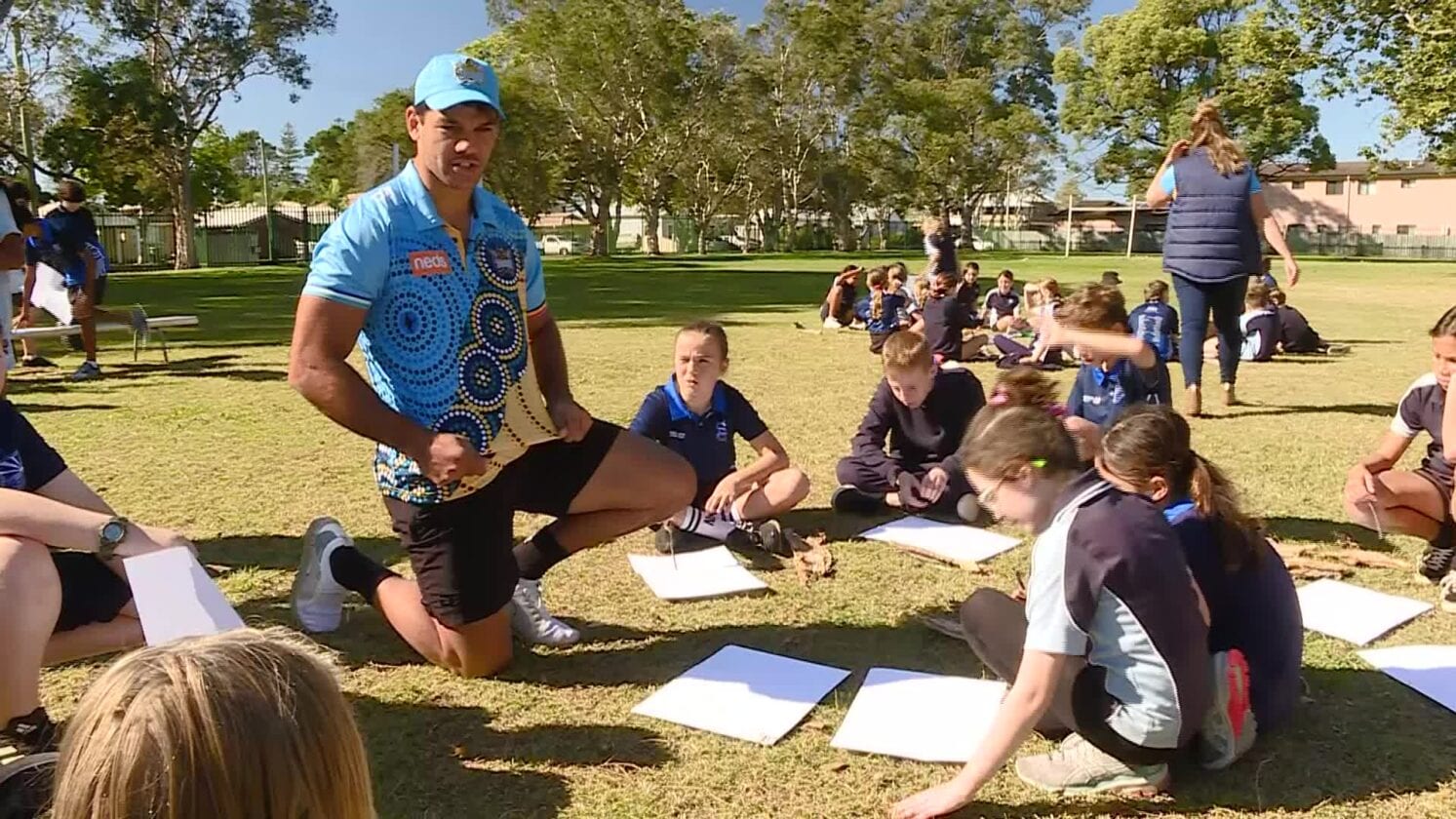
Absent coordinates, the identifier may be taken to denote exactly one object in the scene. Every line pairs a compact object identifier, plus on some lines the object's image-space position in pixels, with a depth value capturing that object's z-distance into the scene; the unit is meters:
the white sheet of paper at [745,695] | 3.04
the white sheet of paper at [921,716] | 2.88
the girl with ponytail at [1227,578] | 2.68
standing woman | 7.17
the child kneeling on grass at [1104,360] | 4.56
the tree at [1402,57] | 28.39
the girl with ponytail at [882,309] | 12.23
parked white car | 67.00
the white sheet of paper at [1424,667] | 3.19
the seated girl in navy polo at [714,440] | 4.78
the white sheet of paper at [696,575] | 4.17
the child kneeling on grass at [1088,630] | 2.37
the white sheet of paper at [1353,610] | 3.67
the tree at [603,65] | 45.03
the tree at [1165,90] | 47.66
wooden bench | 9.17
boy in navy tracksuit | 5.19
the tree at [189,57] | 34.06
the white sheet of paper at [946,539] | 4.59
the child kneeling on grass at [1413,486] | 4.29
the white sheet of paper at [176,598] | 1.85
